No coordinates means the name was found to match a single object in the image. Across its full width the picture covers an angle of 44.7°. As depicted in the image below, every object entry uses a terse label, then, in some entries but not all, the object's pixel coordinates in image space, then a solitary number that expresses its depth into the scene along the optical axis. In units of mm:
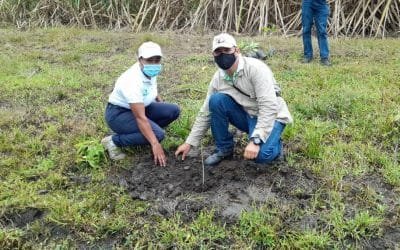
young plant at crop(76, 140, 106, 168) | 3691
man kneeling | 3201
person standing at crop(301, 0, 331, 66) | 6301
